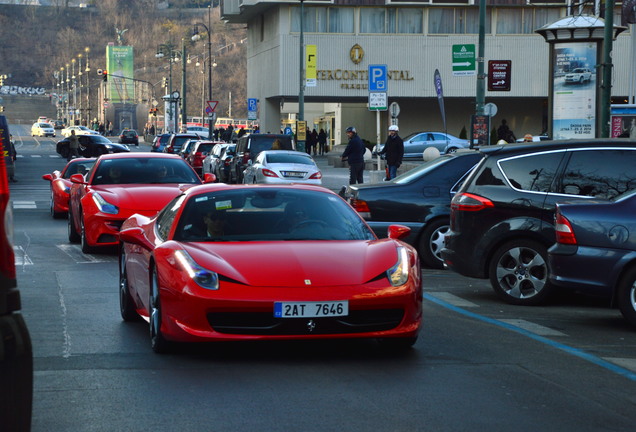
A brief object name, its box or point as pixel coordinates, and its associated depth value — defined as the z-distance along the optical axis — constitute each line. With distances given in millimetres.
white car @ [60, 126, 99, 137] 111969
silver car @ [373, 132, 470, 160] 55344
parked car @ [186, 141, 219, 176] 45875
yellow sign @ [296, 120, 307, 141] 52519
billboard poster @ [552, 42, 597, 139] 26203
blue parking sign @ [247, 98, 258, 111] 59784
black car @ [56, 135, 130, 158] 56991
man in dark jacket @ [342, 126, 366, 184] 31828
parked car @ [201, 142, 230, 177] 42531
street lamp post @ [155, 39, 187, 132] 80069
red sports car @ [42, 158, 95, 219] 23922
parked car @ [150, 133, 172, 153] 64312
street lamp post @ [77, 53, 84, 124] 182400
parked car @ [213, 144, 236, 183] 39312
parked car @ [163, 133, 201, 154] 54844
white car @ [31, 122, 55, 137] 137250
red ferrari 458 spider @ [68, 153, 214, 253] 16297
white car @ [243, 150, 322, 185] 32094
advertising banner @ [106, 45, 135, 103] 172875
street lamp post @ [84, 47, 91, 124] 179150
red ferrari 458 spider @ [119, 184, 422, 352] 7703
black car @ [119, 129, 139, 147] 103438
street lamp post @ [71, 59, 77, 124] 178500
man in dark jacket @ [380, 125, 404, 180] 29797
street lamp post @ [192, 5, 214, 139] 67575
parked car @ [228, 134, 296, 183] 36844
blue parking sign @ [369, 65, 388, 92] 31047
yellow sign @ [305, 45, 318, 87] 54656
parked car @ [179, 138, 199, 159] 49762
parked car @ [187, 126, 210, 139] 100594
